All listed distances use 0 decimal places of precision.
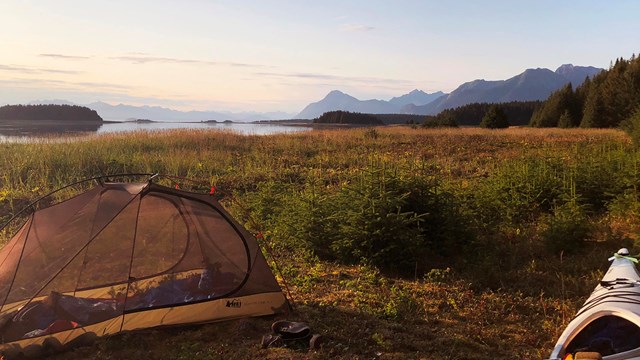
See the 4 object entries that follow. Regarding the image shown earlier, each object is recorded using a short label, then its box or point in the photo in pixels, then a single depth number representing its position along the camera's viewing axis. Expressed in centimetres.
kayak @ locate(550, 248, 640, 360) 328
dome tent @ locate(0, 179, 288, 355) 427
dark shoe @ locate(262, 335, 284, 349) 411
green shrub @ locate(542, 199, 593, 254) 701
